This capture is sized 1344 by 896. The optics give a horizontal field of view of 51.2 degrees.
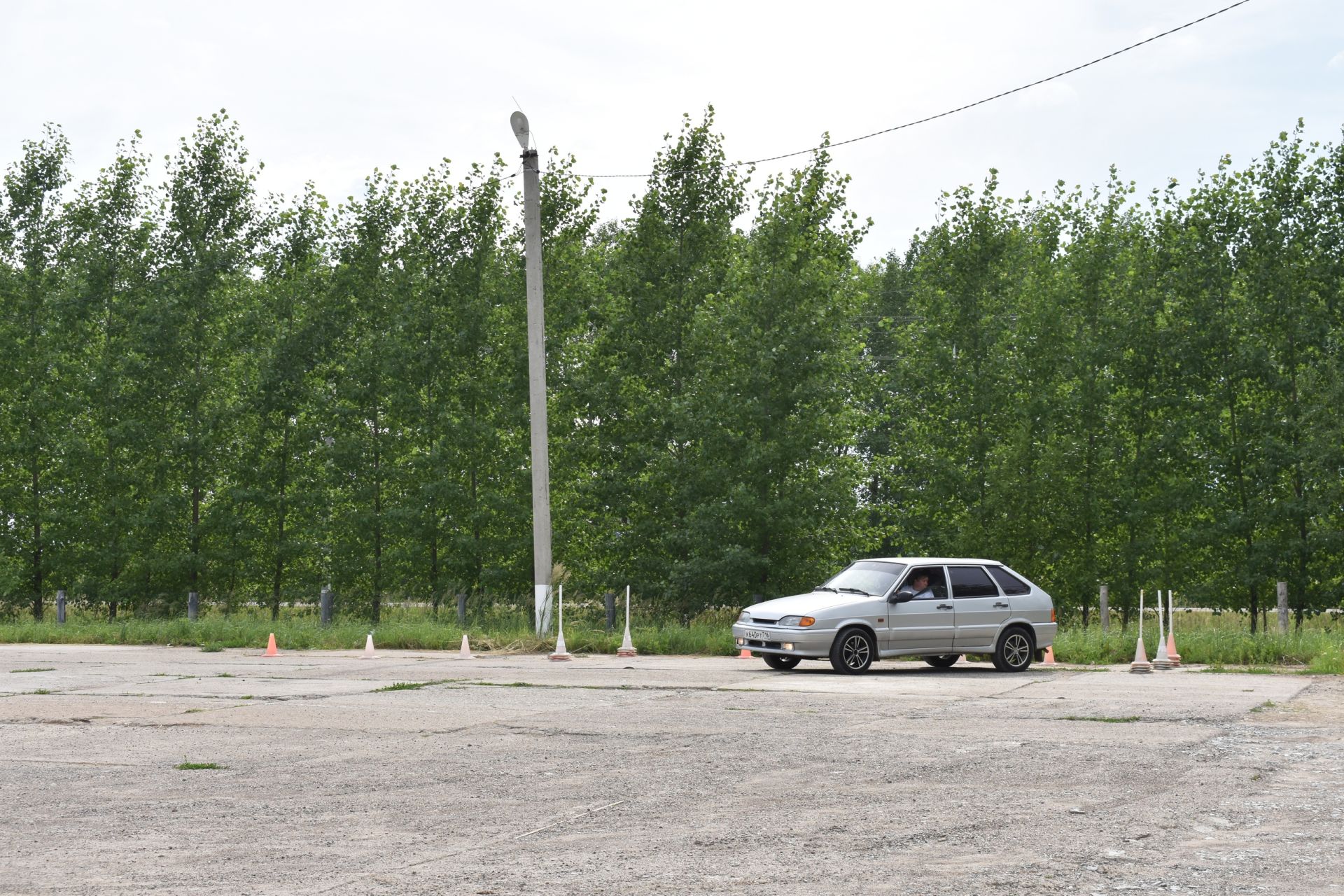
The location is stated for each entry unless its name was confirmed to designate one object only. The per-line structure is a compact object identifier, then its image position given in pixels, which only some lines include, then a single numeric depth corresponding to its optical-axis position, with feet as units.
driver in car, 65.41
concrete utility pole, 88.33
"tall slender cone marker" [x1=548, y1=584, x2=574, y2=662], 75.15
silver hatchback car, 63.77
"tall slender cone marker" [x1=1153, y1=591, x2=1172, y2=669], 69.21
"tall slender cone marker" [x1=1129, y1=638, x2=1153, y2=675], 65.82
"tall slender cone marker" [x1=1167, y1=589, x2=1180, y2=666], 70.49
